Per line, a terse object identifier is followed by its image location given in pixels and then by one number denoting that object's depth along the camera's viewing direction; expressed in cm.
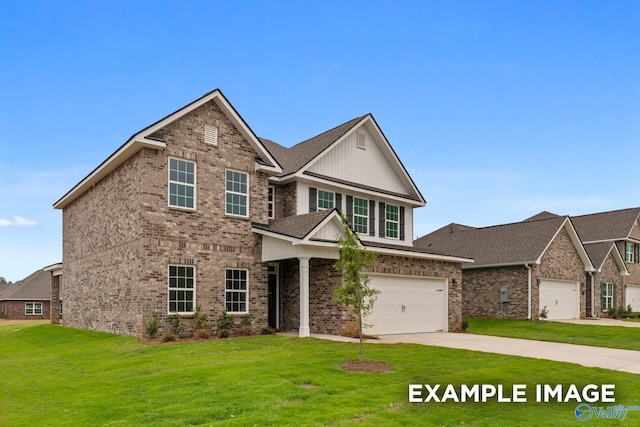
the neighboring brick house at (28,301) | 5603
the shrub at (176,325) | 1827
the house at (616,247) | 3734
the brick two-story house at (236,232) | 1862
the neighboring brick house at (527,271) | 3003
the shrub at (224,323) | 1925
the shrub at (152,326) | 1775
